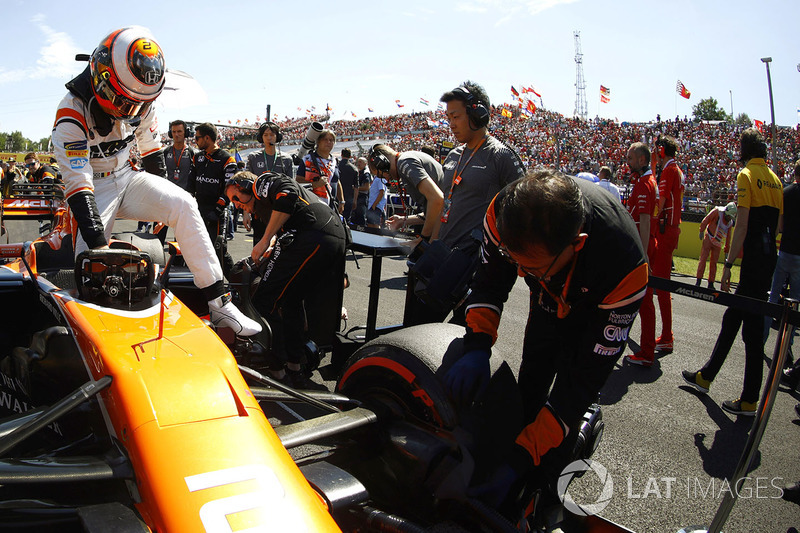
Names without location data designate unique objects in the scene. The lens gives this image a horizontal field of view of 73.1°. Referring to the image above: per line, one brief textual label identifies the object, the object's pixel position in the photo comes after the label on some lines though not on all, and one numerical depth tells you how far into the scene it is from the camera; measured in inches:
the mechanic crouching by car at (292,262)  140.3
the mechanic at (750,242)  145.5
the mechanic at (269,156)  280.1
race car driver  105.4
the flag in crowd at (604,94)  1448.1
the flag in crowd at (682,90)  1238.7
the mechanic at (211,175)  247.6
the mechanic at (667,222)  196.1
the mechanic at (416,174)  145.9
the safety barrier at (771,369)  64.7
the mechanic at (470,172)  132.4
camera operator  269.9
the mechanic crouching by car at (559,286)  63.2
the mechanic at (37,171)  475.3
